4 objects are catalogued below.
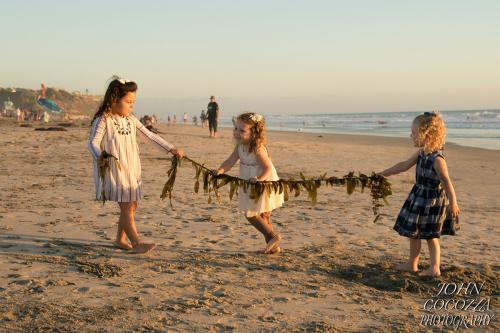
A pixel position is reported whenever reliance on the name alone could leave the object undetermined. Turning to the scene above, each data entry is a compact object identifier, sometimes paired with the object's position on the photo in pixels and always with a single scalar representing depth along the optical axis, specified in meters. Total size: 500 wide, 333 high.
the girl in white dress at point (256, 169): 6.21
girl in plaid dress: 5.46
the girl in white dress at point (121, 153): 5.91
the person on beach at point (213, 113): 25.99
